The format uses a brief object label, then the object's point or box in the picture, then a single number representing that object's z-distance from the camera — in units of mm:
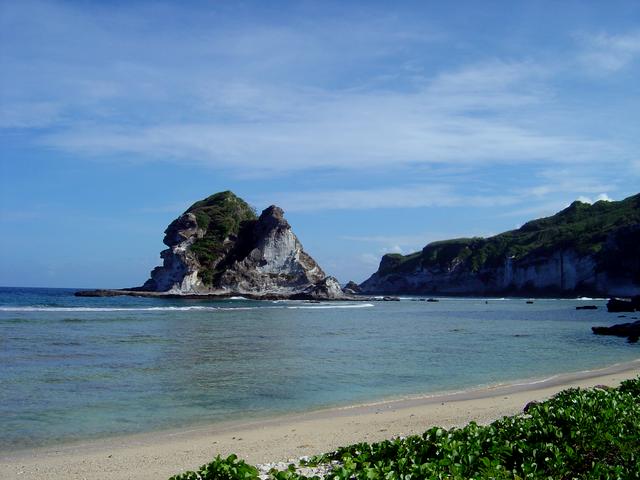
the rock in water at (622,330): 39394
